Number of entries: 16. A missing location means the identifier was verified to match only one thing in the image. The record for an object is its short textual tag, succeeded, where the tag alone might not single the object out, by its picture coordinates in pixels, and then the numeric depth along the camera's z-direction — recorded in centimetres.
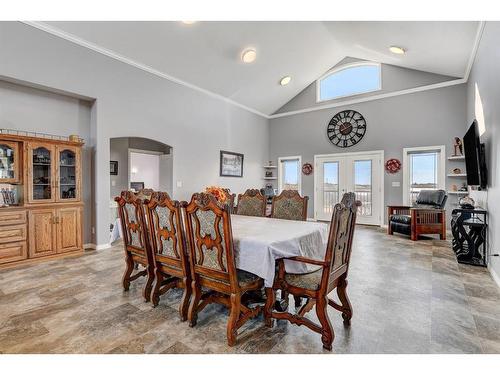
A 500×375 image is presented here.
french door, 671
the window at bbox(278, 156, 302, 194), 805
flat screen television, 345
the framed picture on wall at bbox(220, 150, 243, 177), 675
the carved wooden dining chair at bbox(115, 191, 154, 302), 245
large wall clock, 694
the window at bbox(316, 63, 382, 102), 681
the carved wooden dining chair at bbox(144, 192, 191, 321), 213
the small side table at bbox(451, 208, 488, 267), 352
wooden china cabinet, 348
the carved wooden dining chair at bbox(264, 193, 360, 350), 172
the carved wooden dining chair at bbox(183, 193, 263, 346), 179
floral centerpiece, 313
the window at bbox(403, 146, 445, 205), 591
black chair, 504
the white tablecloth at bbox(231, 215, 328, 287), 183
